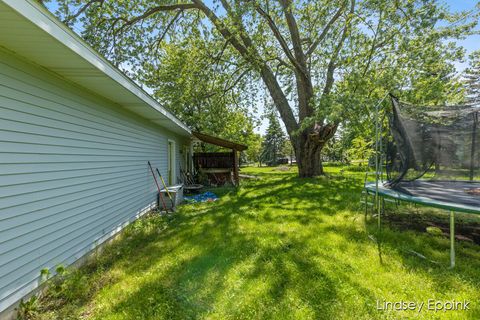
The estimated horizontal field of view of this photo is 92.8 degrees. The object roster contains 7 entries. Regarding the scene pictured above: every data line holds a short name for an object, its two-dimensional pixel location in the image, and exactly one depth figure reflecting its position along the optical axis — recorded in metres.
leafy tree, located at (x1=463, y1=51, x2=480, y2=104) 4.07
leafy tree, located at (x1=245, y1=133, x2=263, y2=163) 24.72
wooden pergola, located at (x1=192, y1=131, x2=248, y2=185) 9.99
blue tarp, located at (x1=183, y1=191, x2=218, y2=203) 7.83
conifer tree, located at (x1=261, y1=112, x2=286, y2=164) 41.68
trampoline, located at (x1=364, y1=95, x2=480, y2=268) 3.79
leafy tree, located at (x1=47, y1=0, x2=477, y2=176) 6.59
